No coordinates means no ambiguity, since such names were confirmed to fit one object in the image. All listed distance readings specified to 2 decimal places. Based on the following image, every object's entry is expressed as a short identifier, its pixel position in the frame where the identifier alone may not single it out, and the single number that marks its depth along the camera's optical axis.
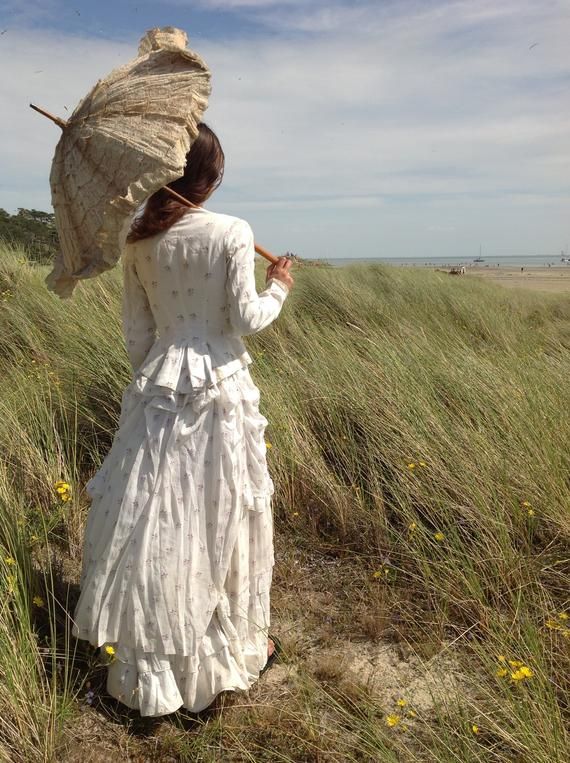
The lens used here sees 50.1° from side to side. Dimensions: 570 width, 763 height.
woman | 1.93
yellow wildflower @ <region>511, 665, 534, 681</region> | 1.72
